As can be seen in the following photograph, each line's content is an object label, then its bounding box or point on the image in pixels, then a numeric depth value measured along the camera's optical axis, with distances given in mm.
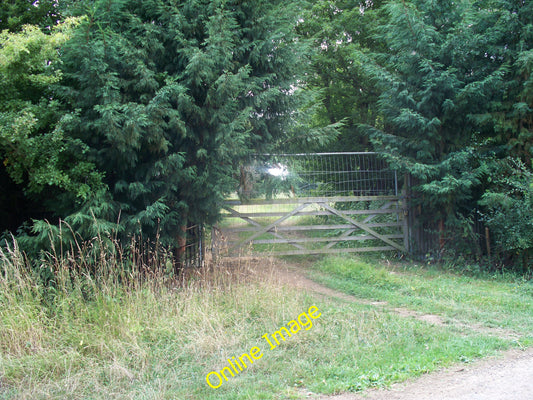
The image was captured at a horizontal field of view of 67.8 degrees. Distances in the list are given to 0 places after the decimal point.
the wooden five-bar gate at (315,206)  9766
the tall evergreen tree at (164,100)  6137
